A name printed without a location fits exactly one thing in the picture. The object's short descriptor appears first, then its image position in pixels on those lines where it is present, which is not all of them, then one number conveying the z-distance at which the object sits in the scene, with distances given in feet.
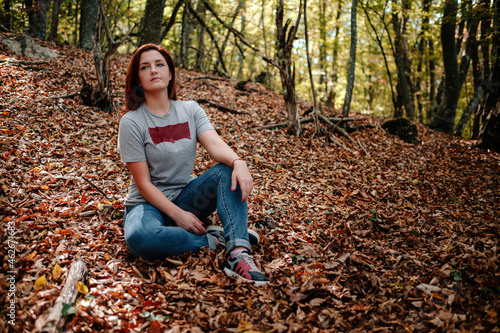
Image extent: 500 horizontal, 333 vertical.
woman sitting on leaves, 8.50
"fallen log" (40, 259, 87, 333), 6.15
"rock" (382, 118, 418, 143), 24.34
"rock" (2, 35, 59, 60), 24.53
